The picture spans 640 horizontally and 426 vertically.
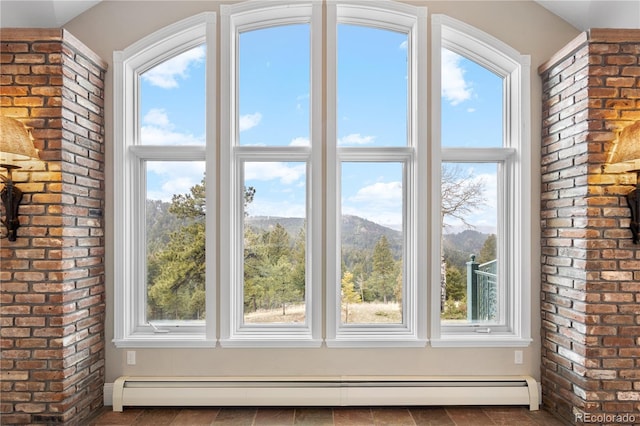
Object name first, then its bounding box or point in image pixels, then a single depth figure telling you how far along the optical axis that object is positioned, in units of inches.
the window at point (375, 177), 128.8
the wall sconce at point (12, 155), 96.0
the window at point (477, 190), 129.5
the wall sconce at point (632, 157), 97.5
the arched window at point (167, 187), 128.5
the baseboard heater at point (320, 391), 120.4
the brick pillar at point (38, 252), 104.2
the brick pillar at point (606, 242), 104.7
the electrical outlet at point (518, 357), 125.2
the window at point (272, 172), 127.6
